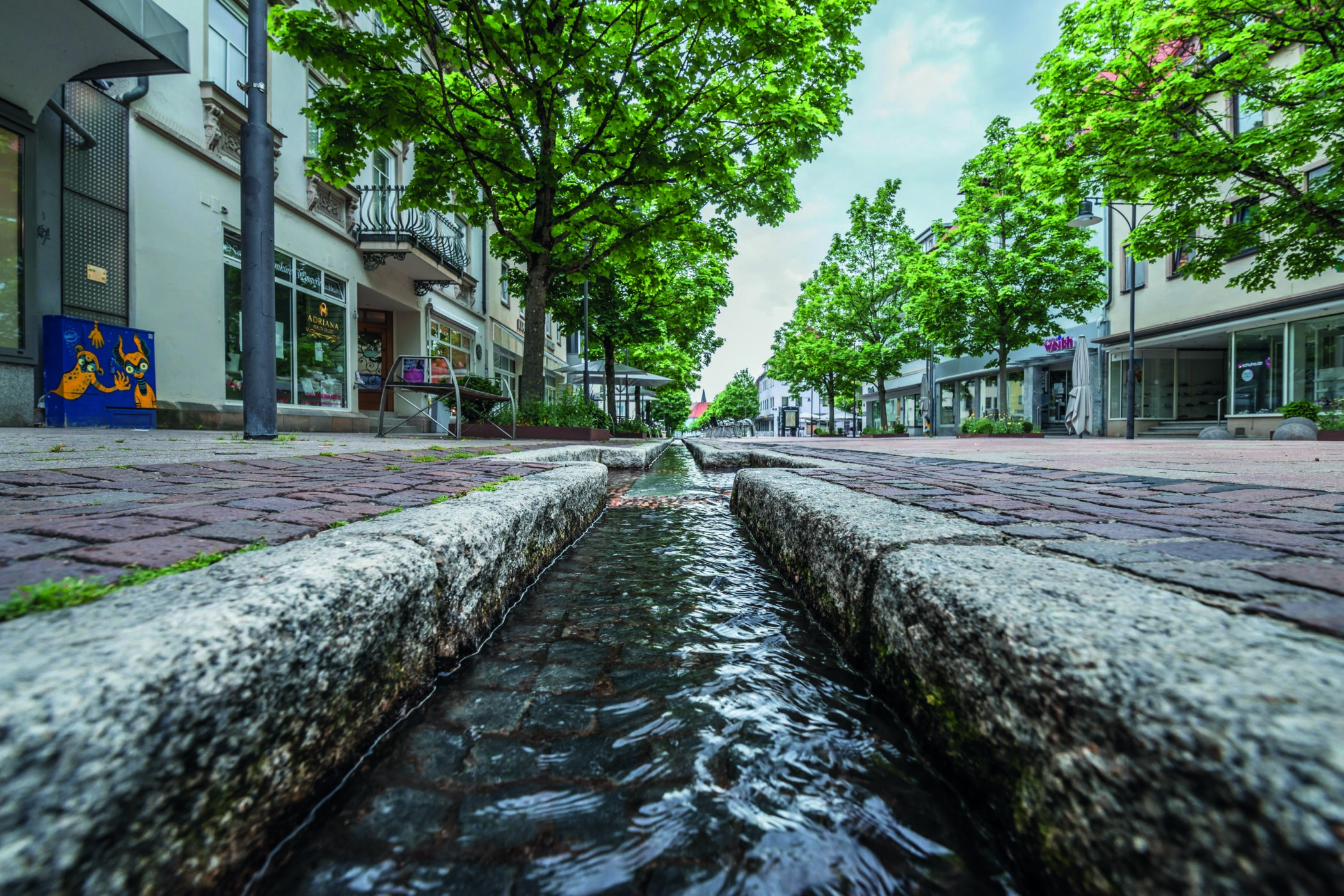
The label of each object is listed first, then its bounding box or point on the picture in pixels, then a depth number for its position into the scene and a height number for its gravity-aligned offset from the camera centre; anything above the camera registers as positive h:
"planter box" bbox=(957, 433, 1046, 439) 17.50 +0.18
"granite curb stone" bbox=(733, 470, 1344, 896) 0.48 -0.30
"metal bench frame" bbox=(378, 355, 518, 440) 7.54 +0.62
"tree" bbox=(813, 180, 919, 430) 24.56 +7.08
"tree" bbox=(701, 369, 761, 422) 66.38 +4.71
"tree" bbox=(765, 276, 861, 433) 26.75 +4.57
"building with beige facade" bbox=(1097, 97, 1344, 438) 13.96 +2.85
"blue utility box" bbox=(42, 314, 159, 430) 6.44 +0.68
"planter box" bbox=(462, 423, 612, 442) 9.61 +0.07
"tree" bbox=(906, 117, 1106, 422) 17.72 +5.41
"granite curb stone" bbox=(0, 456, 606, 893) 0.52 -0.32
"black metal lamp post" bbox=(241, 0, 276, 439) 5.28 +1.77
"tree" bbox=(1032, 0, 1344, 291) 8.81 +5.29
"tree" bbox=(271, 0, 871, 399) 7.13 +4.57
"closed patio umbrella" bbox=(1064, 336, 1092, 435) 19.09 +1.43
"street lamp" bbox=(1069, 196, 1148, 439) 15.97 +7.20
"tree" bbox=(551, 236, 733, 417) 15.92 +3.83
